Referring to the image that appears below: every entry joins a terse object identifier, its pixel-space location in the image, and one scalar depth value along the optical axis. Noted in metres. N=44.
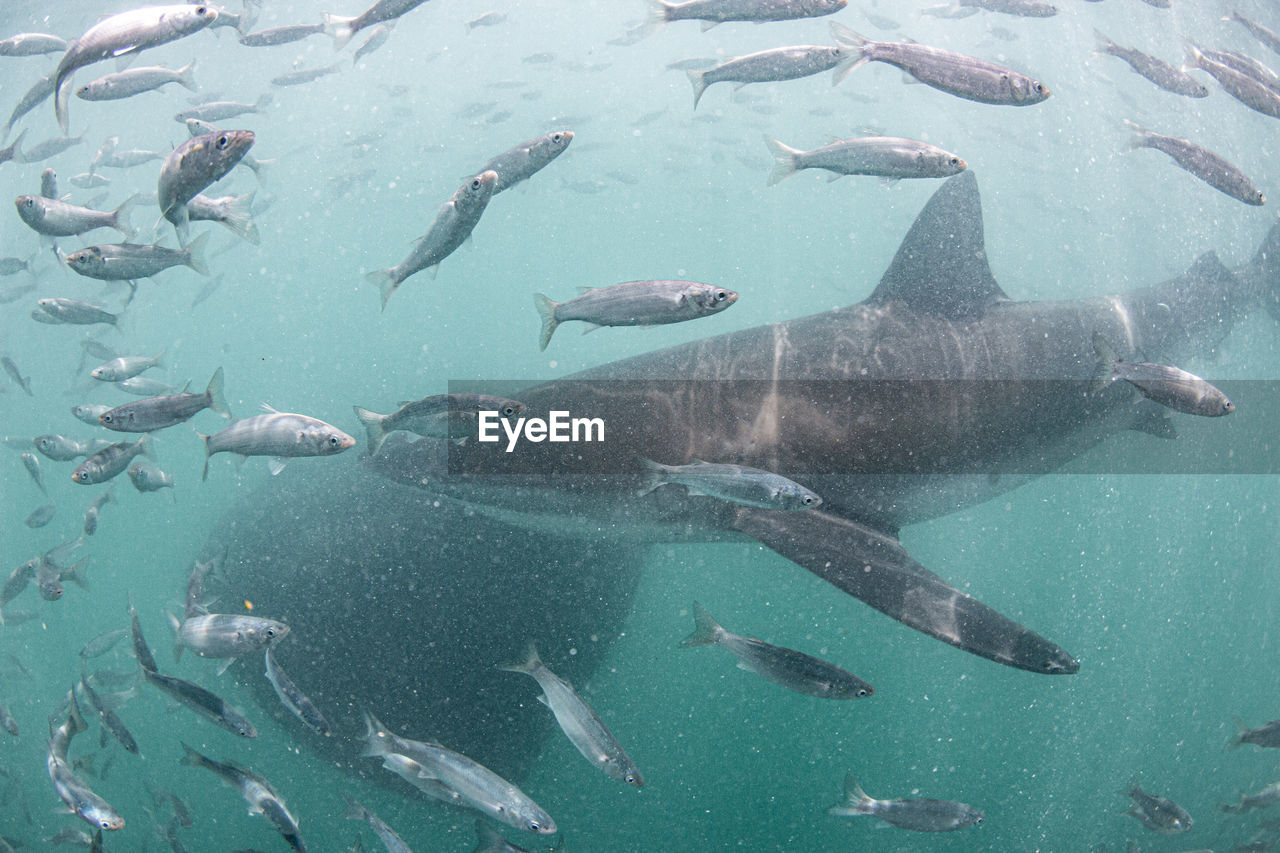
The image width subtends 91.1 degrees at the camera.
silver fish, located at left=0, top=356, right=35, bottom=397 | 7.27
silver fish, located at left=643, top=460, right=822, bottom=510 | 3.16
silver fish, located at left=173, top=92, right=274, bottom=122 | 7.10
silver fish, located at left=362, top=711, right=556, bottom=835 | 2.89
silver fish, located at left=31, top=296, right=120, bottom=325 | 5.38
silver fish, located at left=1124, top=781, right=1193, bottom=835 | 5.18
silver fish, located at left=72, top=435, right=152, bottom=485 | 4.17
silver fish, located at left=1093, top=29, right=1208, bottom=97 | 5.52
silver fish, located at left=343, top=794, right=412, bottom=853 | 3.38
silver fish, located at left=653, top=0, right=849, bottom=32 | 3.96
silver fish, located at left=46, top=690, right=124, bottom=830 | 3.55
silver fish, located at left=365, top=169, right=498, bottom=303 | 3.20
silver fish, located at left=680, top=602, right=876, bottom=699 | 3.42
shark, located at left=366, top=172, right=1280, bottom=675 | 4.76
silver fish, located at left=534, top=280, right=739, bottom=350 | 3.17
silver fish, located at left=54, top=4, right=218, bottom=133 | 2.77
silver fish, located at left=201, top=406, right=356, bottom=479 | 3.47
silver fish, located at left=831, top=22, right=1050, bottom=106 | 3.61
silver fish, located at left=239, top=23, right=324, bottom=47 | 6.92
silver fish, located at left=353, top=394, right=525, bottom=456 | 3.61
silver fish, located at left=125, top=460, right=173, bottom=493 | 4.99
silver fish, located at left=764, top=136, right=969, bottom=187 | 3.83
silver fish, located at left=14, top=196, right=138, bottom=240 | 3.78
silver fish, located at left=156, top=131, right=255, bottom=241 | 2.59
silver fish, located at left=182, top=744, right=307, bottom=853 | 3.18
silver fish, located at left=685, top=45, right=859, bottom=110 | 3.97
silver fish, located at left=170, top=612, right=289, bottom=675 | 3.49
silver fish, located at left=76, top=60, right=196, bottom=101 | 5.15
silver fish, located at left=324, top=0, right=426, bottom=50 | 4.22
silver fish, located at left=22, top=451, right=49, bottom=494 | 6.36
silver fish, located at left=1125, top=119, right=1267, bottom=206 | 4.63
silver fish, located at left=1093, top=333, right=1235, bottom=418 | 3.79
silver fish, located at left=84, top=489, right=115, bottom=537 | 5.66
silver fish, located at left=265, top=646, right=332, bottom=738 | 3.25
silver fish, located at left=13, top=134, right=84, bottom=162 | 8.21
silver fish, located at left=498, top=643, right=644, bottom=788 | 2.89
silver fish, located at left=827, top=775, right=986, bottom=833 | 4.20
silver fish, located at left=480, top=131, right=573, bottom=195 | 3.48
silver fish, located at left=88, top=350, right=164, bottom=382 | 5.47
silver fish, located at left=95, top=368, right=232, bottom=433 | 3.73
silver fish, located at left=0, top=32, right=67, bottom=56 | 6.05
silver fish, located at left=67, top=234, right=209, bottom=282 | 3.73
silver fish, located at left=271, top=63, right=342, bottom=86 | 10.85
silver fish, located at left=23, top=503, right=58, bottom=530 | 6.97
